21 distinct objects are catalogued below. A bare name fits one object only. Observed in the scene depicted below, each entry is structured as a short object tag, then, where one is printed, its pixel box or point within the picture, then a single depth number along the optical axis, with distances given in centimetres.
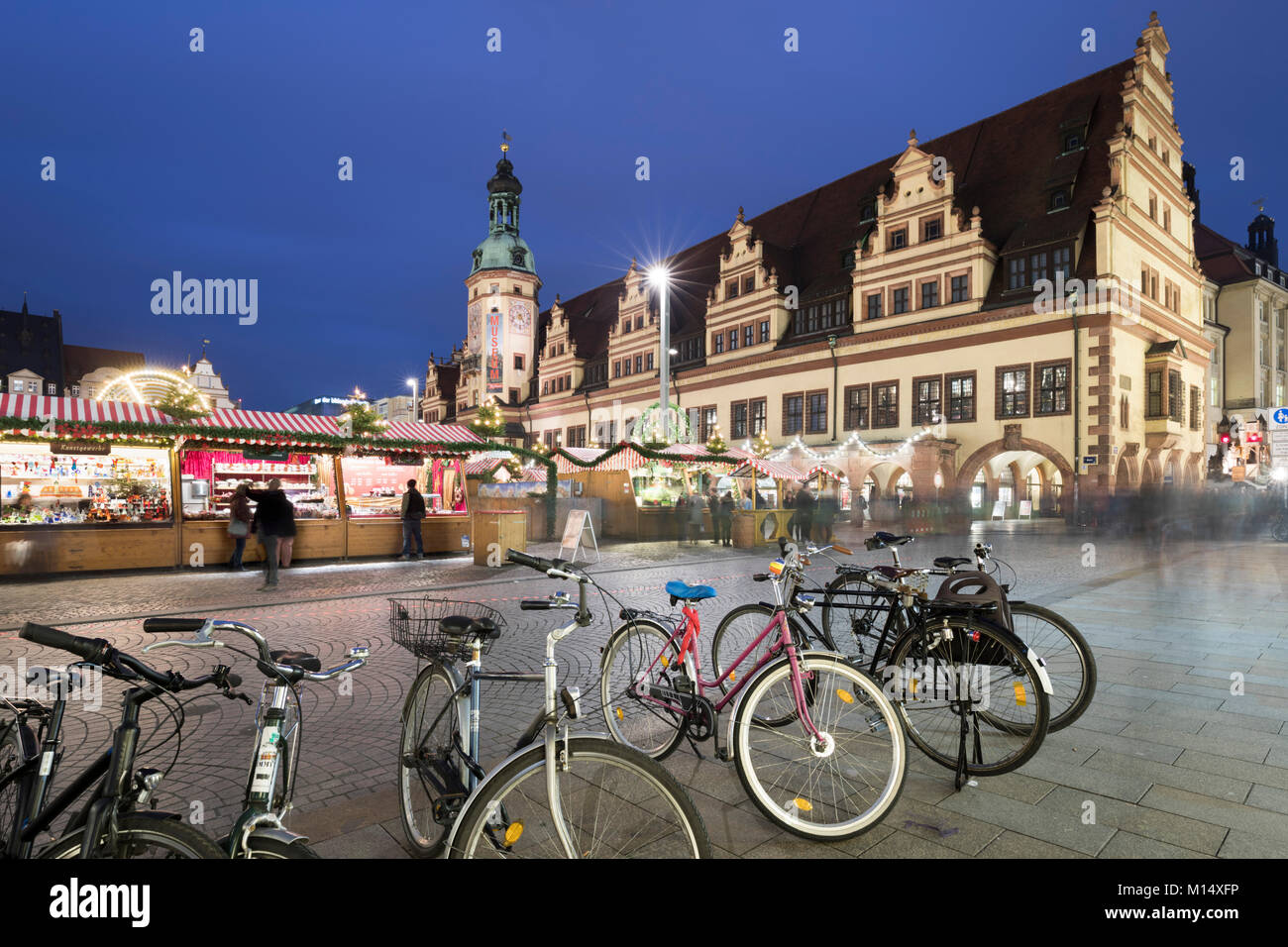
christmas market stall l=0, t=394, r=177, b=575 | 1238
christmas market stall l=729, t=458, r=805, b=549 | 1953
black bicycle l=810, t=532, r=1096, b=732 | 441
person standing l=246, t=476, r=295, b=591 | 1212
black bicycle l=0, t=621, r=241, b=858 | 184
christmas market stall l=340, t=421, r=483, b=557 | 1609
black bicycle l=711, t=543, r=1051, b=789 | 388
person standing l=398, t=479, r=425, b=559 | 1589
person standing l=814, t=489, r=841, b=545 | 2086
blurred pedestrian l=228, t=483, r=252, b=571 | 1363
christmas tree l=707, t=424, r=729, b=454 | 2495
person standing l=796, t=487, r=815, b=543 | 2008
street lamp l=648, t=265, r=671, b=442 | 2290
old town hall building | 2728
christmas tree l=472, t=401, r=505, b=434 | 1961
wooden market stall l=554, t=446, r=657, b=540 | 2245
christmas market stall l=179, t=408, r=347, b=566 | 1409
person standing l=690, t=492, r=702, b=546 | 2159
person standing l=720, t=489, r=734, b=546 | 1997
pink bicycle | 331
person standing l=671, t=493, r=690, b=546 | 2217
